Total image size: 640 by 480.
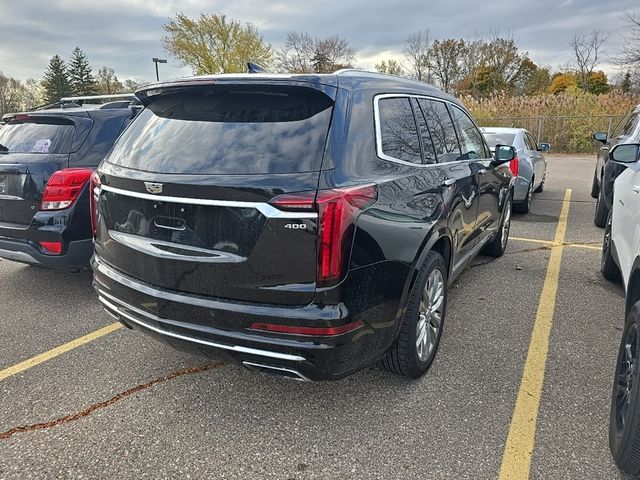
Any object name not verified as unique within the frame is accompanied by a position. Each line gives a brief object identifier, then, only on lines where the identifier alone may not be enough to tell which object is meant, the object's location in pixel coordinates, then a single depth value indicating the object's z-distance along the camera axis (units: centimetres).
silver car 796
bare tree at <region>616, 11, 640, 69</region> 2295
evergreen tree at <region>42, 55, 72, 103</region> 5934
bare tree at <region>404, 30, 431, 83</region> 4562
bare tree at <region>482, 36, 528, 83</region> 4103
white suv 207
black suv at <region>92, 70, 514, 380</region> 214
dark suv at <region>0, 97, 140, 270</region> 396
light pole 3126
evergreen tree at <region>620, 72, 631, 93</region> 2567
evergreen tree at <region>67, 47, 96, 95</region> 6126
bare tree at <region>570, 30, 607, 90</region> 3734
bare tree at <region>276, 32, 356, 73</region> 4828
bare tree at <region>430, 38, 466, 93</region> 4388
